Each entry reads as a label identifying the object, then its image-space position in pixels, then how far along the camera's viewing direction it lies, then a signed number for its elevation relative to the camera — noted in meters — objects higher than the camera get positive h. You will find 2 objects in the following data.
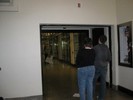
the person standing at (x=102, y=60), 4.70 -0.33
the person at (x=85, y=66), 4.18 -0.42
